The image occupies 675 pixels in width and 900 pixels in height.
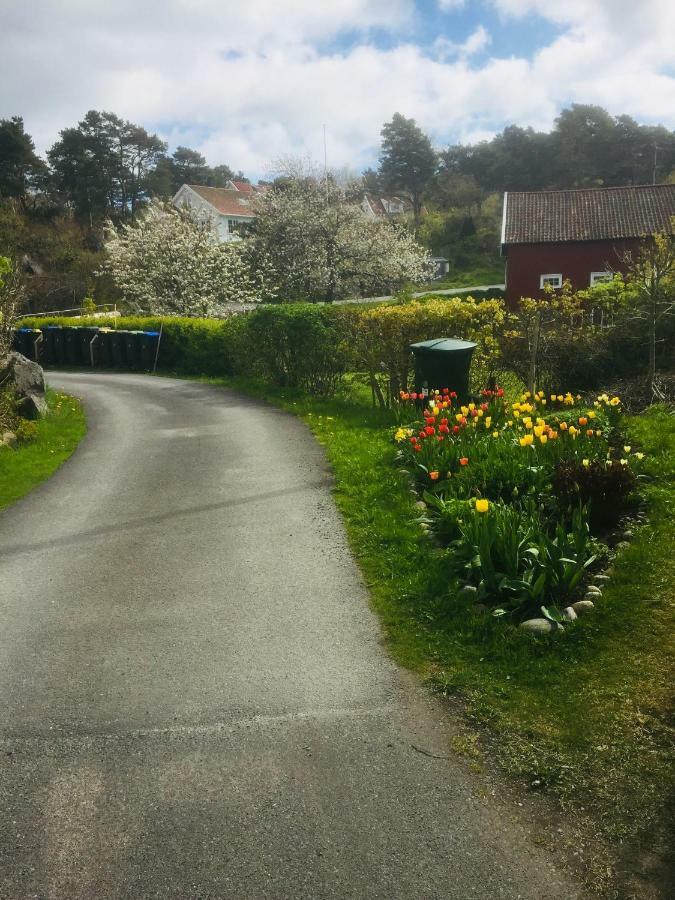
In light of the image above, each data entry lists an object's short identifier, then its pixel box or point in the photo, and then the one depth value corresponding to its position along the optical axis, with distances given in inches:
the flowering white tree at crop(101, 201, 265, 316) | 1113.4
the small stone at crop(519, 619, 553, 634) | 182.9
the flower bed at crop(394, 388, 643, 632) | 198.4
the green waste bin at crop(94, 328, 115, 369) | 947.3
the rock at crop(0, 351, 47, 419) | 502.0
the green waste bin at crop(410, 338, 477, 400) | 417.4
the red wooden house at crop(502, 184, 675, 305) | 1327.5
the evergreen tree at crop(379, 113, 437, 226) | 2824.8
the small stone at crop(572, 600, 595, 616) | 191.9
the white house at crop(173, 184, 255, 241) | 2367.1
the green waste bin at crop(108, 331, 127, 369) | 932.8
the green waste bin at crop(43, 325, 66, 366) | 1015.0
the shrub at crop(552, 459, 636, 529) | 243.1
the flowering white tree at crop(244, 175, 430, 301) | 1151.6
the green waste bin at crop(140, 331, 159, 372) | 898.7
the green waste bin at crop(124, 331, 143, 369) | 909.0
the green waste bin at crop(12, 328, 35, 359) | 1015.0
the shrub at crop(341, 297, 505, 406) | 454.3
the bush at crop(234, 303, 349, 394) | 545.3
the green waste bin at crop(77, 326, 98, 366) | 978.7
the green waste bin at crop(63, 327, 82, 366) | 1005.3
